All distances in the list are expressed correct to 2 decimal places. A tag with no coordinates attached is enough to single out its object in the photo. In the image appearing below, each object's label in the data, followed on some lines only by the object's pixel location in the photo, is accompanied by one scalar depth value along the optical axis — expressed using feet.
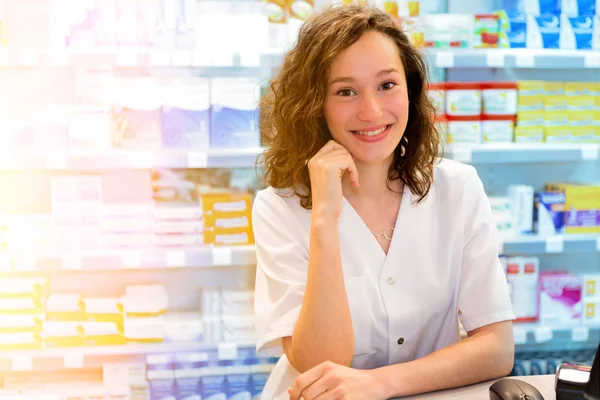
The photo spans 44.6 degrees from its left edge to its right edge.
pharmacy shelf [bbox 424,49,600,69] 9.53
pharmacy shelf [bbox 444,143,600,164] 9.88
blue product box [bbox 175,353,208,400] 10.07
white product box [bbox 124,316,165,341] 9.70
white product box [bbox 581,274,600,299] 10.73
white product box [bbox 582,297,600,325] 10.68
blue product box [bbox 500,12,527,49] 9.97
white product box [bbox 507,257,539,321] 10.52
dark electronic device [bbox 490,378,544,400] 3.74
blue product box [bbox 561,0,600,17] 10.17
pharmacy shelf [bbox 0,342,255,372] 9.40
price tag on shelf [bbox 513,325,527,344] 10.11
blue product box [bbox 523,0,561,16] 10.16
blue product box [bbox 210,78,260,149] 9.59
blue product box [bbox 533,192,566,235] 10.34
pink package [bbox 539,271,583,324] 10.59
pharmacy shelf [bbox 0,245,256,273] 9.23
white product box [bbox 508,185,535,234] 10.35
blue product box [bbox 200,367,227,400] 10.19
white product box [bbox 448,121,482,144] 10.03
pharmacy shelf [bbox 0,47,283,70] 8.92
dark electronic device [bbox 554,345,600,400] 3.76
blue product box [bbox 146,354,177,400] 9.96
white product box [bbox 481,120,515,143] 10.13
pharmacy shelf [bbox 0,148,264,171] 9.10
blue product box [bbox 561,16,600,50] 10.03
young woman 5.23
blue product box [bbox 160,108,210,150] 9.53
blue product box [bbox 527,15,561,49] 10.02
